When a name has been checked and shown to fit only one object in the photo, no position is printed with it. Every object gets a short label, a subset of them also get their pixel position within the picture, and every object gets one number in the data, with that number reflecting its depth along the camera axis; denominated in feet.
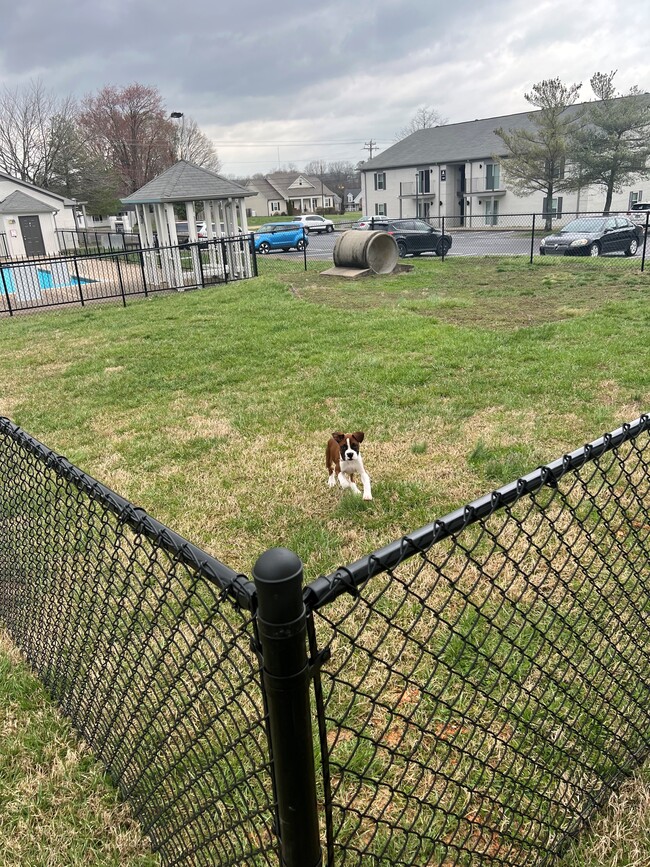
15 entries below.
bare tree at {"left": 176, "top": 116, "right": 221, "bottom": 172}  182.91
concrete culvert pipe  50.06
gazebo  50.47
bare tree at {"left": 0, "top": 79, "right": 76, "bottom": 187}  138.62
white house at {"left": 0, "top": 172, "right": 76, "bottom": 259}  91.35
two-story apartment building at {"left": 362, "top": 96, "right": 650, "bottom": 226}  123.24
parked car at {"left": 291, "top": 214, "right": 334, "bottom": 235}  133.28
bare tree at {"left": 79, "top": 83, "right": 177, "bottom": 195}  158.40
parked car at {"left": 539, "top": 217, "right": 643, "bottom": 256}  61.57
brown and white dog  12.66
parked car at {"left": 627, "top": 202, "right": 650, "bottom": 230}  78.25
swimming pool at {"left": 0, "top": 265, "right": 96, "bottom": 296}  53.72
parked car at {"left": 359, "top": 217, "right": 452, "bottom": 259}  71.10
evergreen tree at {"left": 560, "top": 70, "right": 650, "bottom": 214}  99.25
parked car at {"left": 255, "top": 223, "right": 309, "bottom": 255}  92.02
